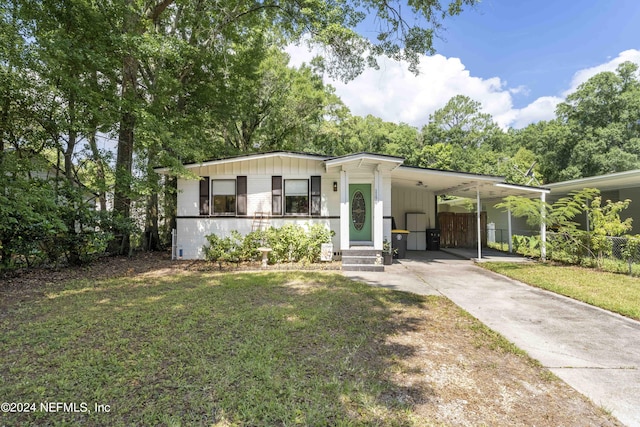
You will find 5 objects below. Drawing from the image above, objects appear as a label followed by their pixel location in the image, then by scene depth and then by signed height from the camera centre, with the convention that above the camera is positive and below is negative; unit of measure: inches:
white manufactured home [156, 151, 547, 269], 391.2 +35.7
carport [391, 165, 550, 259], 372.5 +50.3
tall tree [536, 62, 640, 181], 756.0 +260.6
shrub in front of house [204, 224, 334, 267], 366.9 -26.7
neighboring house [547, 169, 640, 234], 376.8 +53.0
